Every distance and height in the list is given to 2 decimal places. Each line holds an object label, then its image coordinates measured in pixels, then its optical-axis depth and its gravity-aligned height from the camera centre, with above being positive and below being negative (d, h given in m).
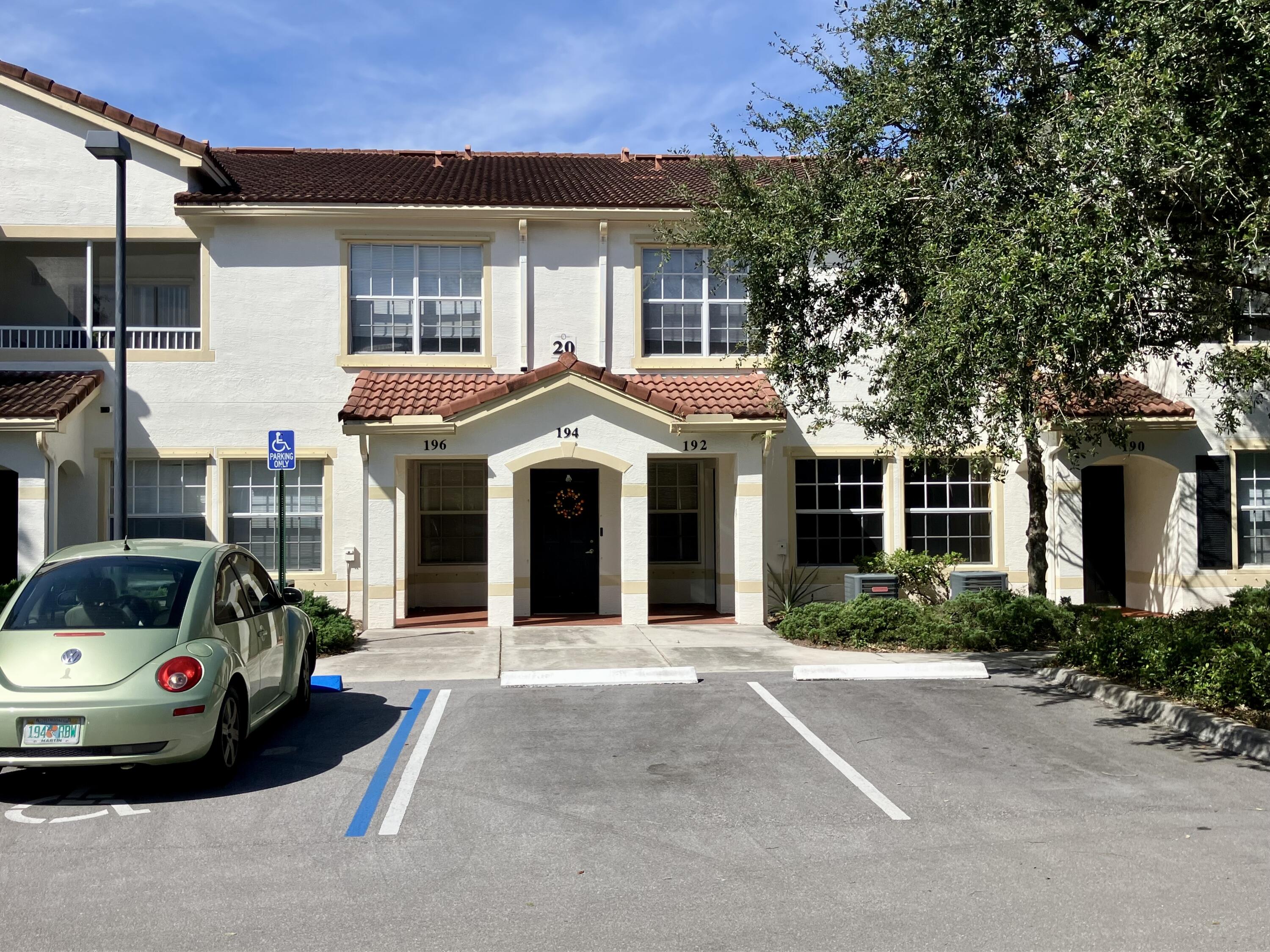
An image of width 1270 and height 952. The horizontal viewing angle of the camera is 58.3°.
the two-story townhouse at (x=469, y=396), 16.59 +1.53
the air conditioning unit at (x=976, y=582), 17.08 -1.21
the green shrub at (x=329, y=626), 13.97 -1.53
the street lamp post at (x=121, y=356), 12.78 +1.72
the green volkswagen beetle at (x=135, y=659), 7.17 -1.02
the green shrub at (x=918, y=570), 17.75 -1.07
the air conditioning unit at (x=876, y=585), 16.62 -1.22
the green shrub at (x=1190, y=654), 9.48 -1.42
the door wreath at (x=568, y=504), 18.33 -0.01
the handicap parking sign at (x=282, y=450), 13.95 +0.68
